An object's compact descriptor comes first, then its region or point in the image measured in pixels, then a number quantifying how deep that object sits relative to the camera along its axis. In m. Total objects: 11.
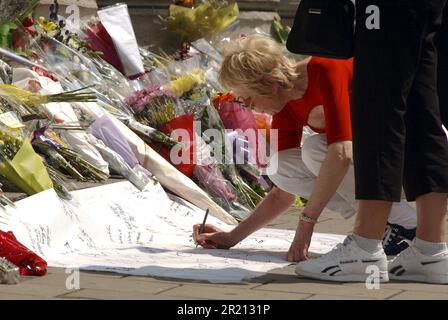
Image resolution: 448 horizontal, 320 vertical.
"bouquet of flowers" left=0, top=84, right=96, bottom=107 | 12.20
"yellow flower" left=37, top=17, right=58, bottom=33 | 15.59
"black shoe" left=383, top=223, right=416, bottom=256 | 11.70
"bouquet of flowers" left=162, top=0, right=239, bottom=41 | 18.12
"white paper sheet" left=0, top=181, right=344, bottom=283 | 10.55
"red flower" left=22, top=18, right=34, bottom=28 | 14.96
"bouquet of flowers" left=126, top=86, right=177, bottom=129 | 14.84
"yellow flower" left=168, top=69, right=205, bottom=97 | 15.34
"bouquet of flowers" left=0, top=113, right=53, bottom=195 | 11.79
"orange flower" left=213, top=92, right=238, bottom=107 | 15.45
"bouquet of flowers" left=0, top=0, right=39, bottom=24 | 13.09
